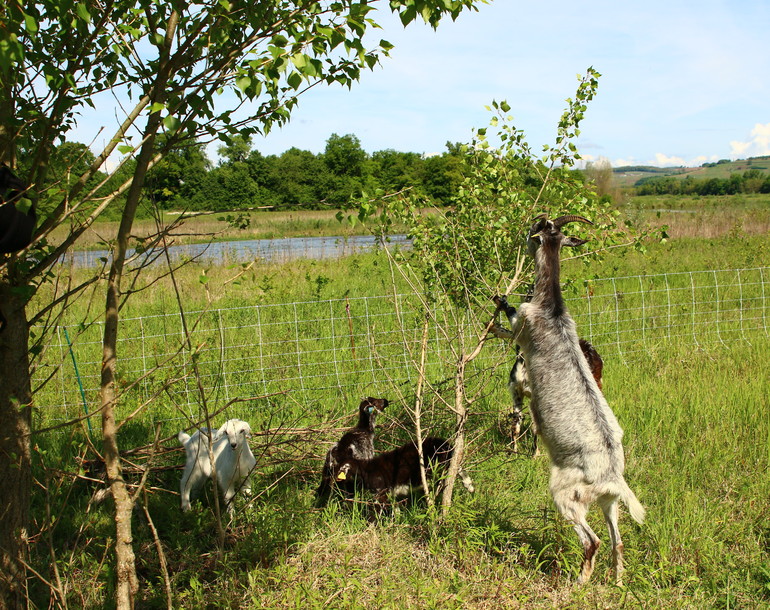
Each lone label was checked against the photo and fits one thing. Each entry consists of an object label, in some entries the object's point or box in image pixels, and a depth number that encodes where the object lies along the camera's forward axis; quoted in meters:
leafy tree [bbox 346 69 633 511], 5.51
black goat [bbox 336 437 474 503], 4.91
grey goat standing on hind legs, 4.01
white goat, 4.93
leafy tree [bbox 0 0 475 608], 2.78
